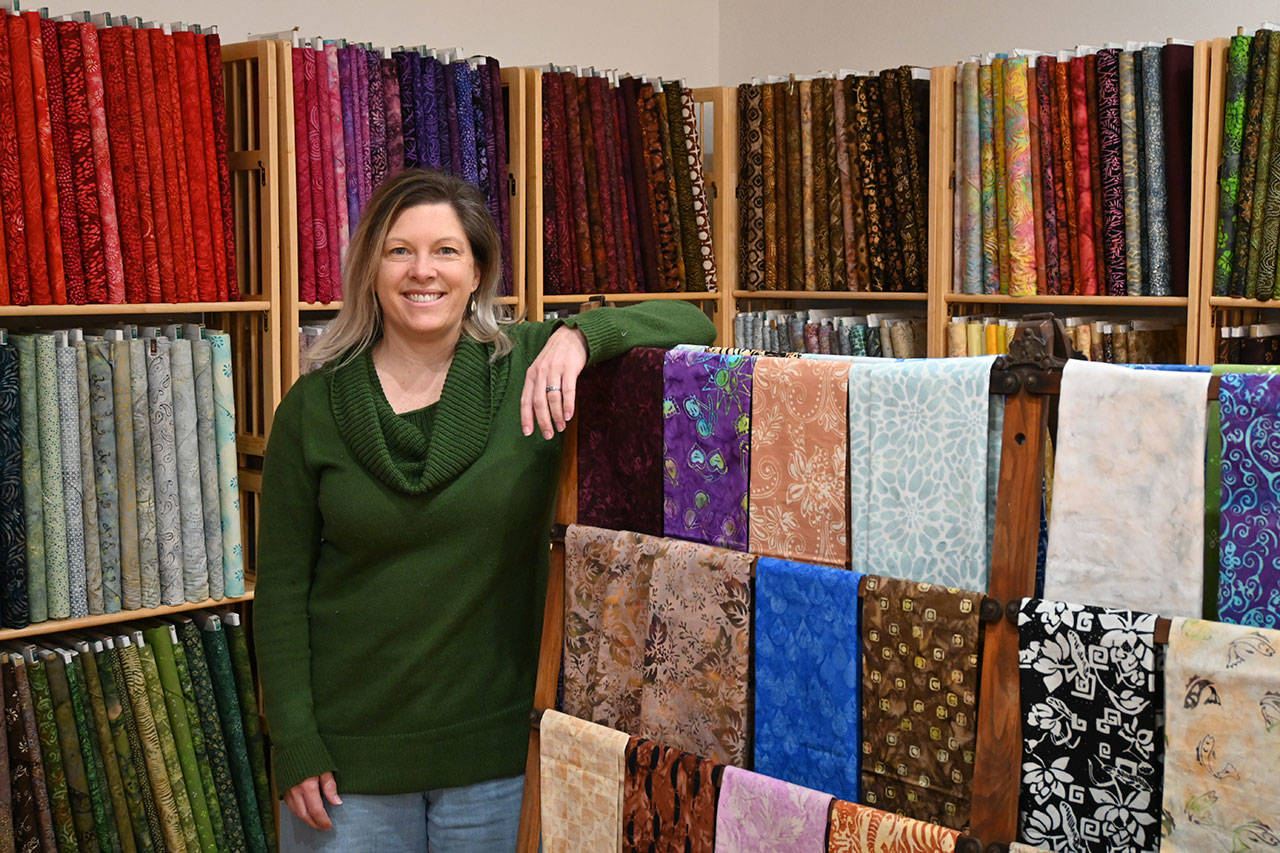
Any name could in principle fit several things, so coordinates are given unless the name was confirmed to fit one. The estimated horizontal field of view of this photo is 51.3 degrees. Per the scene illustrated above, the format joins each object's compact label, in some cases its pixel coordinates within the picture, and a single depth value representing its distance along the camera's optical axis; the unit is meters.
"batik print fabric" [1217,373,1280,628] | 1.15
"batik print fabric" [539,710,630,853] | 1.56
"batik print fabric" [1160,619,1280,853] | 1.11
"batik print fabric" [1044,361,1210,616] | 1.18
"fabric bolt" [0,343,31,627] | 2.49
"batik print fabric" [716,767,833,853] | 1.38
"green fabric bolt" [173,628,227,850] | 2.78
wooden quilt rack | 1.25
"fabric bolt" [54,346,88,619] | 2.56
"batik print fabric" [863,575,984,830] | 1.29
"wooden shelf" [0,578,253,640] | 2.56
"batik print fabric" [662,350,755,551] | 1.48
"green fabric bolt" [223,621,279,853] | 2.86
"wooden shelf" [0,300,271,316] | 2.53
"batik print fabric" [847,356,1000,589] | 1.29
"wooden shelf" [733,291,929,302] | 3.36
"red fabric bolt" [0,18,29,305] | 2.47
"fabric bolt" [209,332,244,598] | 2.77
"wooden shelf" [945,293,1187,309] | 2.88
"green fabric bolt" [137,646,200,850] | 2.73
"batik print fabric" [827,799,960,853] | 1.28
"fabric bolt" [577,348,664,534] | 1.57
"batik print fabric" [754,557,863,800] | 1.38
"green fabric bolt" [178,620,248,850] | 2.79
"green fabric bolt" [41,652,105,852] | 2.60
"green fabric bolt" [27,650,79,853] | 2.58
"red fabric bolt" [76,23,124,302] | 2.58
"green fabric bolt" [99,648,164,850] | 2.68
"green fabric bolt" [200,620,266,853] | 2.82
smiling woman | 1.73
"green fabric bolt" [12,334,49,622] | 2.52
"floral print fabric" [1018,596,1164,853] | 1.18
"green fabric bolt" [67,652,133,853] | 2.63
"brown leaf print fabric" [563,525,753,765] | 1.47
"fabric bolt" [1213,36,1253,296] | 2.69
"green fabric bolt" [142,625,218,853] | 2.75
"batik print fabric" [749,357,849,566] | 1.40
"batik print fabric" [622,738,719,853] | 1.47
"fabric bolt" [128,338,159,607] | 2.66
